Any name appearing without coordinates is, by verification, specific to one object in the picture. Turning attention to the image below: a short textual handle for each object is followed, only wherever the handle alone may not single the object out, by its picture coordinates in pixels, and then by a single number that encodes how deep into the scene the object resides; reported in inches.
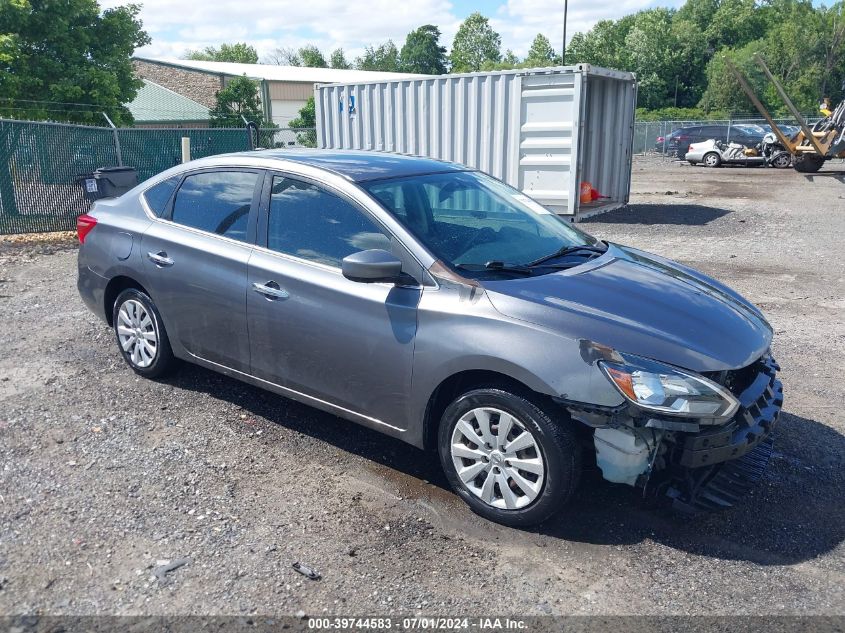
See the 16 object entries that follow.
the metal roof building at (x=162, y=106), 1683.1
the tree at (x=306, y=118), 1583.3
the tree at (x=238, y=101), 1464.1
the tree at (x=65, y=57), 806.5
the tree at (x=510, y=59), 3782.2
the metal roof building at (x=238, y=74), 1758.1
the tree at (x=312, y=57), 4448.8
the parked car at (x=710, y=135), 1141.7
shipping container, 482.6
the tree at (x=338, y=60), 4753.9
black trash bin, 479.2
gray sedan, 133.0
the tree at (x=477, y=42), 4200.3
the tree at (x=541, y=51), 3659.0
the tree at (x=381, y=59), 4670.3
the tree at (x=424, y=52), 4397.1
